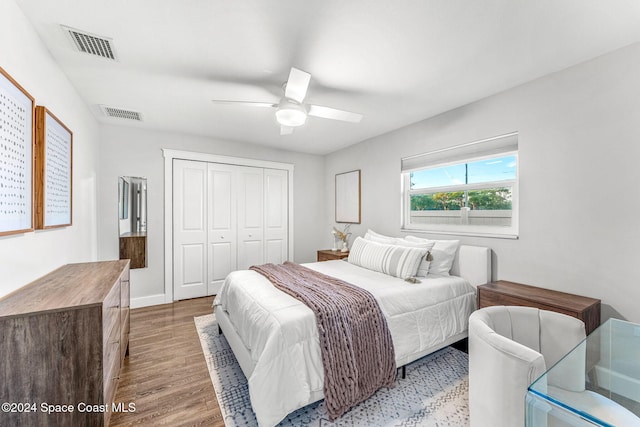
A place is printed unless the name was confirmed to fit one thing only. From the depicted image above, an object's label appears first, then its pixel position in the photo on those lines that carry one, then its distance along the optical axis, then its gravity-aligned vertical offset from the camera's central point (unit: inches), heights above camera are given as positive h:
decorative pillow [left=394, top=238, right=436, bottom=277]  109.6 -17.4
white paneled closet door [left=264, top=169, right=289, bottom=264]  184.9 -1.1
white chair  46.1 -28.2
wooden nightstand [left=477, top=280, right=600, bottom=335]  74.3 -26.1
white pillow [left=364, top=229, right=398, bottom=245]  132.5 -12.7
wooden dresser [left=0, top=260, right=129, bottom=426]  43.4 -24.8
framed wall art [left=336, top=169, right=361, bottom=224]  175.6 +11.5
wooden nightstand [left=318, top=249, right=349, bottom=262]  164.6 -26.2
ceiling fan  77.9 +36.3
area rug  67.5 -52.8
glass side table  38.4 -31.2
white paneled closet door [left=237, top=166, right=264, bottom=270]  174.7 -2.4
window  104.7 +11.5
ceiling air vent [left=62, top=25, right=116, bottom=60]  68.6 +46.7
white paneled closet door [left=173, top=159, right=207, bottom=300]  154.5 -9.4
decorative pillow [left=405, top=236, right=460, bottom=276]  112.5 -18.8
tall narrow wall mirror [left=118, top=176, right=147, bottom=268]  139.9 -3.3
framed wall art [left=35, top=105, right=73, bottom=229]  65.6 +11.6
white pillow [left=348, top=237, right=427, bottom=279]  107.0 -19.4
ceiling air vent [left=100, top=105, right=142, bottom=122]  117.6 +46.3
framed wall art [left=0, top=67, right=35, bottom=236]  51.4 +12.0
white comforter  62.5 -32.9
